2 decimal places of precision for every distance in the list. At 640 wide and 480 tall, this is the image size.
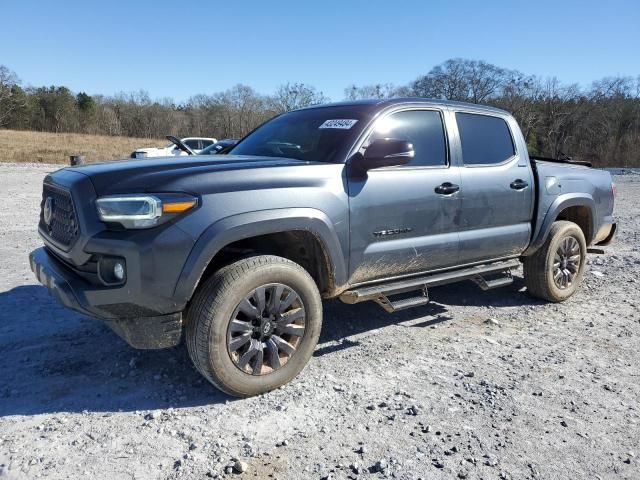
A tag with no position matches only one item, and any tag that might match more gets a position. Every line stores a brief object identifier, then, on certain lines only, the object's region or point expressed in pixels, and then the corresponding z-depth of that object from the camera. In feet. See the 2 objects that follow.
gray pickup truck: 9.48
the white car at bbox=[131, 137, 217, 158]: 62.28
